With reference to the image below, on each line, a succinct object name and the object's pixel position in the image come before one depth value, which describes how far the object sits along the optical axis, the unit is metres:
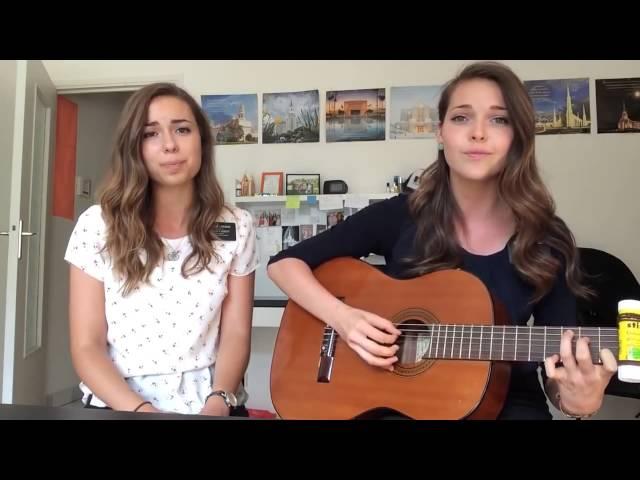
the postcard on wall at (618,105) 3.09
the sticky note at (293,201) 3.35
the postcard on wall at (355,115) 3.39
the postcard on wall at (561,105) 3.14
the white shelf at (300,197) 3.32
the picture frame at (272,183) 3.48
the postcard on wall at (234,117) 3.57
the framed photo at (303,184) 3.42
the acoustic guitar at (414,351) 1.01
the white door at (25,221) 2.54
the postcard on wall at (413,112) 3.34
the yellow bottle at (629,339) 0.77
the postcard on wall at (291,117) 3.47
